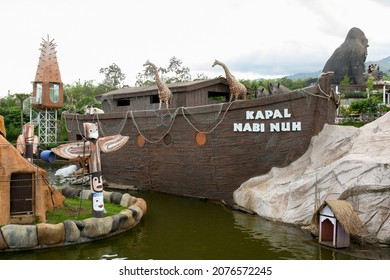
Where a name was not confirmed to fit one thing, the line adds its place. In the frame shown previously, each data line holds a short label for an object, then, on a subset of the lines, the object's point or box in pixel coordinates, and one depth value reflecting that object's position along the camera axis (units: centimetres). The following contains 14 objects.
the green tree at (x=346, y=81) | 3781
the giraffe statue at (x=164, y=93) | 1526
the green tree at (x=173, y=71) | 5453
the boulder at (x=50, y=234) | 816
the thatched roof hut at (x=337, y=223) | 819
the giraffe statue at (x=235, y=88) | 1413
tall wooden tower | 2118
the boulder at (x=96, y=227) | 874
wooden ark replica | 1209
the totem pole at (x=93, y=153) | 959
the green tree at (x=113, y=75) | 5809
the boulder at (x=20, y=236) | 794
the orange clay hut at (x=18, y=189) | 870
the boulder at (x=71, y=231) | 846
